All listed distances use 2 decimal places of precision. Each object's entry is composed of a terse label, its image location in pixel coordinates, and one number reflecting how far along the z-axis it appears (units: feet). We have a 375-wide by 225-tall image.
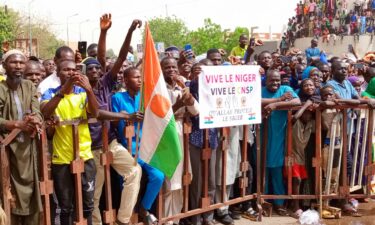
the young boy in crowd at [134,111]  16.30
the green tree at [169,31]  221.46
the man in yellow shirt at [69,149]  14.58
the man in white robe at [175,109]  17.20
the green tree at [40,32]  169.17
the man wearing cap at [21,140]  13.44
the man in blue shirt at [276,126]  19.54
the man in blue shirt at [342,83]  21.33
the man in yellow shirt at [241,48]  30.25
